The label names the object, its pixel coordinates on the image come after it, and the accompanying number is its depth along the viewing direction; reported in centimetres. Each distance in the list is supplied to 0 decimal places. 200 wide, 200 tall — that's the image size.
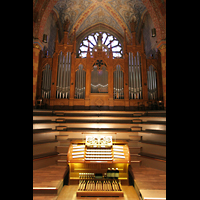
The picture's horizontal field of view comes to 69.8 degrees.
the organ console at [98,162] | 321
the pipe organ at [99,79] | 701
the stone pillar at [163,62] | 627
